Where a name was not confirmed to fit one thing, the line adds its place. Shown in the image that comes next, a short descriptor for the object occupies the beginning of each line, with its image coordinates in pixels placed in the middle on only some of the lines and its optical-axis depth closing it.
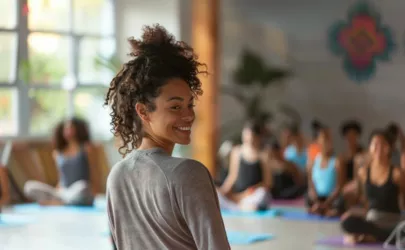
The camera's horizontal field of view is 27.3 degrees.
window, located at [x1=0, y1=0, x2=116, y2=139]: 9.20
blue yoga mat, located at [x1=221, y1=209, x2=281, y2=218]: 7.63
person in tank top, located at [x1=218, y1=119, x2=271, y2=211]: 8.09
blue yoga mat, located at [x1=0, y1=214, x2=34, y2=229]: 6.91
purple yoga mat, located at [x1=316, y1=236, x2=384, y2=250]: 5.81
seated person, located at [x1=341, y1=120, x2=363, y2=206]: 8.27
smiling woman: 1.83
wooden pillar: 8.95
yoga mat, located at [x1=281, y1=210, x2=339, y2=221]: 7.39
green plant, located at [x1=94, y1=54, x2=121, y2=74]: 9.18
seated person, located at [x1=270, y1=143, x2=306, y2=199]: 9.08
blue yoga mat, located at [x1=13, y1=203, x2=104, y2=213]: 8.01
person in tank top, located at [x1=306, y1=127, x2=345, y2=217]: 7.83
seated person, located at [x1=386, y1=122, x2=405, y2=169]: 8.40
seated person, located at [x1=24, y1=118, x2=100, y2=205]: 8.27
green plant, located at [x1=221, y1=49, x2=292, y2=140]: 10.82
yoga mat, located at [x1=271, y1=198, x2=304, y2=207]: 8.65
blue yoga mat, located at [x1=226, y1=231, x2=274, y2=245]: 5.88
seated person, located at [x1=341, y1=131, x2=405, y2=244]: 5.95
